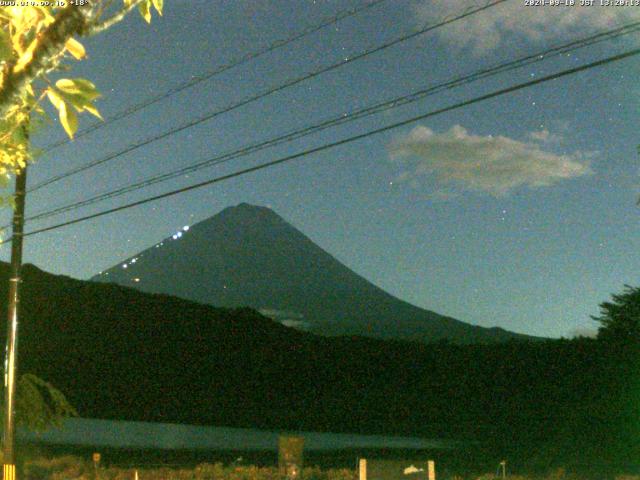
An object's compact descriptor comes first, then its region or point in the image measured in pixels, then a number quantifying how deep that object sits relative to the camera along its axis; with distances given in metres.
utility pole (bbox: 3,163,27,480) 15.36
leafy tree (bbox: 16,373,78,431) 17.95
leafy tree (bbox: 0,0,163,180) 3.90
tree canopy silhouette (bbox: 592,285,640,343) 44.34
